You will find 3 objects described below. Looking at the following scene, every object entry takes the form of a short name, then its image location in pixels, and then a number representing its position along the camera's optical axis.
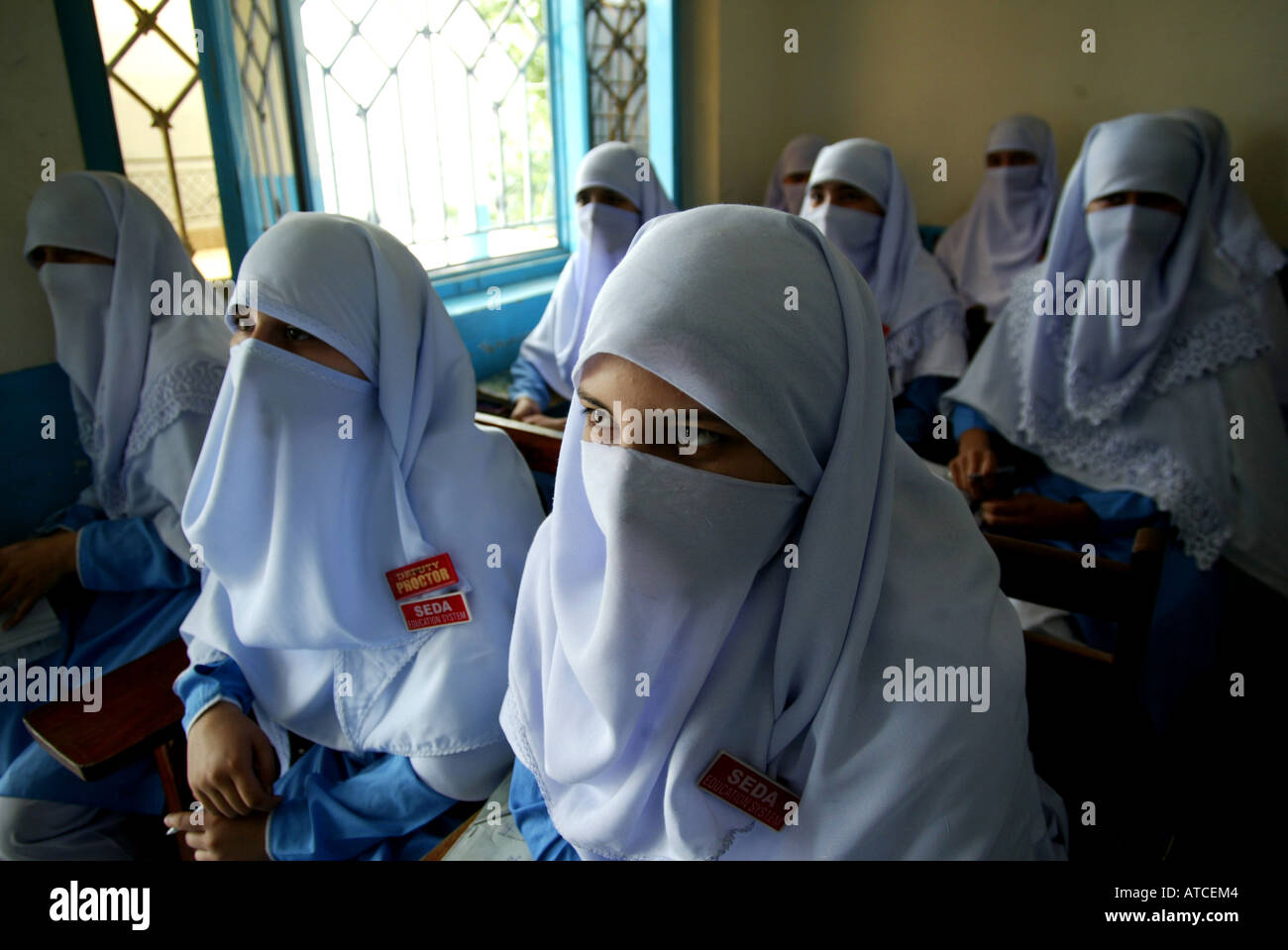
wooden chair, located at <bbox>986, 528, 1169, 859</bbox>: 1.11
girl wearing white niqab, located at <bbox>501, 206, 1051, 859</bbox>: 0.82
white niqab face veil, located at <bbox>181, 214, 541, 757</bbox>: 1.26
